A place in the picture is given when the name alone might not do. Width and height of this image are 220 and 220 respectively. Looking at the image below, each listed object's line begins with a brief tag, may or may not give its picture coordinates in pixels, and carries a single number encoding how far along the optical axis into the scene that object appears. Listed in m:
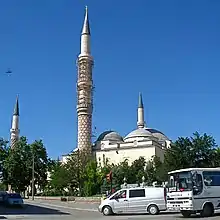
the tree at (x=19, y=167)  54.24
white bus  16.38
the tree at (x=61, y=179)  52.15
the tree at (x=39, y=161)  55.47
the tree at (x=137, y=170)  55.52
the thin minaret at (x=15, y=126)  74.69
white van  19.78
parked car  26.27
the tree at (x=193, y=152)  43.08
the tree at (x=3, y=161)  53.06
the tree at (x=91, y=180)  47.78
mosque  64.13
